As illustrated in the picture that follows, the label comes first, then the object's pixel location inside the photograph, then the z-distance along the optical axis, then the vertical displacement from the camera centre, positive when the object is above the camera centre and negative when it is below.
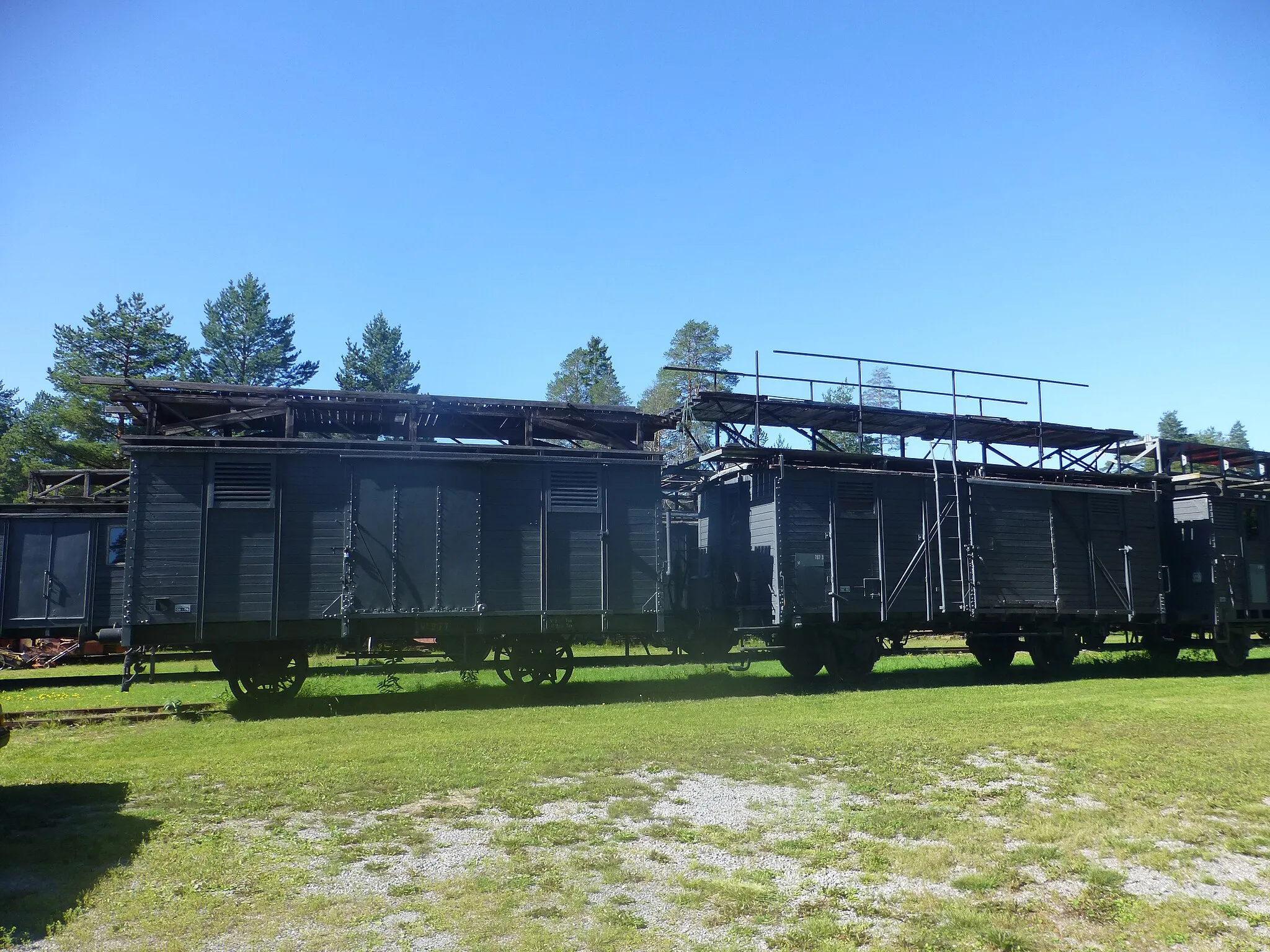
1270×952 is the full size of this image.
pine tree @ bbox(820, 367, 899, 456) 45.88 +14.52
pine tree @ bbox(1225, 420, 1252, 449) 112.68 +18.40
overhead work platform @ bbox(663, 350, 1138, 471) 17.95 +3.58
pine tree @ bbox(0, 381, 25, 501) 46.22 +7.10
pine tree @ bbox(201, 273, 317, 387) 46.88 +13.55
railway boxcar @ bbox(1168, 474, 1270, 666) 20.20 +0.28
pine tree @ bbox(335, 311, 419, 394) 48.19 +12.66
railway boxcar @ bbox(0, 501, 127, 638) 19.77 +0.52
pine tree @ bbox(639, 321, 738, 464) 57.81 +15.21
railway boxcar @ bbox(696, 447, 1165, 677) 16.70 +0.52
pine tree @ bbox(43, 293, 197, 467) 41.06 +11.63
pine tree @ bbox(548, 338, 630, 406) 60.28 +14.74
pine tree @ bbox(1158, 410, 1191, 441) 94.88 +16.57
